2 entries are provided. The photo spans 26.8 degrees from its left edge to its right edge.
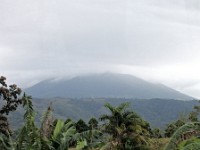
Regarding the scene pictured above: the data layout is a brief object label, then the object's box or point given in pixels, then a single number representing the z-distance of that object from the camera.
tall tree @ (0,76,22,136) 35.06
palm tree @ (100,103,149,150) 37.62
